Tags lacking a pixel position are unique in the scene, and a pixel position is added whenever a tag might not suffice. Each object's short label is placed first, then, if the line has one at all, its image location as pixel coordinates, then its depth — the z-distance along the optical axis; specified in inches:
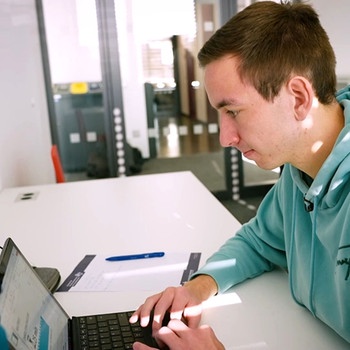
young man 33.9
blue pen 54.6
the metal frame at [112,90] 148.1
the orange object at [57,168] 107.8
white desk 37.9
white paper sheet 47.4
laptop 26.9
